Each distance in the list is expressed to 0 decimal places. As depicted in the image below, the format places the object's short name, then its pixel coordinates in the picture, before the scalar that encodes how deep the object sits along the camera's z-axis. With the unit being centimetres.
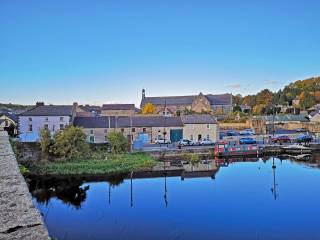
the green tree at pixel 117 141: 2541
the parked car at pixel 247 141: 3139
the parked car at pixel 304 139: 3241
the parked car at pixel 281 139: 3268
